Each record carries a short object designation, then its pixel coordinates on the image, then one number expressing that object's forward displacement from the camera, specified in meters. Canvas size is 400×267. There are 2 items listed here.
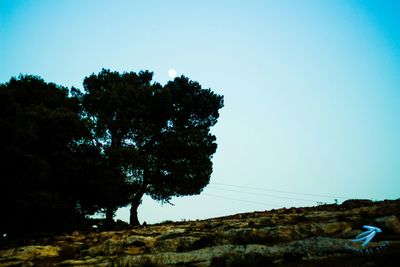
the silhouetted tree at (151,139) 28.83
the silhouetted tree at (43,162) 19.05
